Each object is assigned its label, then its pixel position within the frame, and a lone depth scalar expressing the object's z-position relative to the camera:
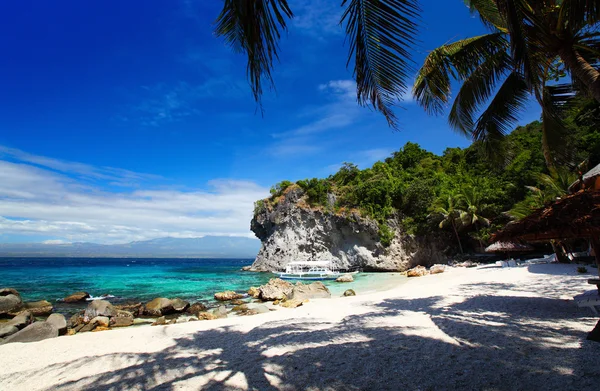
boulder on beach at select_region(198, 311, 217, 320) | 11.38
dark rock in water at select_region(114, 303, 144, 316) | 13.32
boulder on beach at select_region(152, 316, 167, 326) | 11.05
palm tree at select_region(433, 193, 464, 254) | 28.24
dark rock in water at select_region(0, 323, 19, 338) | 9.16
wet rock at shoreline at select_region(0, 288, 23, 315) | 13.41
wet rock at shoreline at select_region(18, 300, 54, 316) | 14.18
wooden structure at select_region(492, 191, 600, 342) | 4.36
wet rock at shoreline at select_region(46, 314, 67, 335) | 9.25
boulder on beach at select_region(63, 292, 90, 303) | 17.20
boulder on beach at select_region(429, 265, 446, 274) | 21.89
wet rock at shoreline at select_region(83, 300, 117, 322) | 12.04
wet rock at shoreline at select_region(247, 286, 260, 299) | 17.31
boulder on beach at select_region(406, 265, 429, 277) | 22.58
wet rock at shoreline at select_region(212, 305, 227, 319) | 11.54
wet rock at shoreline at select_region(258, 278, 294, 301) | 15.78
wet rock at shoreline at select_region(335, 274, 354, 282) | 23.23
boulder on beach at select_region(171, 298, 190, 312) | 13.53
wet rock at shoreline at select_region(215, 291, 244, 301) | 16.56
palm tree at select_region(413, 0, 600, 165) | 3.69
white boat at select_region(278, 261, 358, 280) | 28.21
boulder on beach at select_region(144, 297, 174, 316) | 13.08
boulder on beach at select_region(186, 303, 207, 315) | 13.62
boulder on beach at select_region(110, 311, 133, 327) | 11.10
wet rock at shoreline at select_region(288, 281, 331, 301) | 13.92
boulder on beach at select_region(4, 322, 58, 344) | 8.14
